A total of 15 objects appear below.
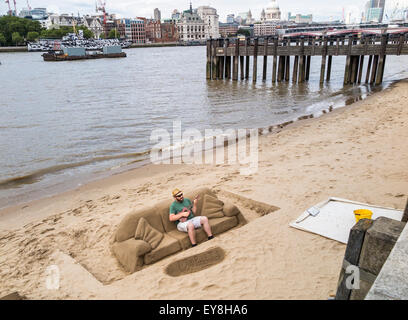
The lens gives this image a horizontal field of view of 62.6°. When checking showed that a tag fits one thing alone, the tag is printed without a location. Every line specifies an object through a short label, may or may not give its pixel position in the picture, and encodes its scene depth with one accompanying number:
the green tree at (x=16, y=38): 135.25
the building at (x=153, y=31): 184.88
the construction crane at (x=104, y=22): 182.76
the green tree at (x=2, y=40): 133.88
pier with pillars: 26.66
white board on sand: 5.79
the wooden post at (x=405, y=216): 4.30
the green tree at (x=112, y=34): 169.23
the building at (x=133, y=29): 183.50
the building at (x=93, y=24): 196.11
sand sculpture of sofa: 5.66
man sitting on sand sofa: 6.09
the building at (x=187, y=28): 194.75
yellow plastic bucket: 5.67
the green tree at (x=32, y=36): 140.12
